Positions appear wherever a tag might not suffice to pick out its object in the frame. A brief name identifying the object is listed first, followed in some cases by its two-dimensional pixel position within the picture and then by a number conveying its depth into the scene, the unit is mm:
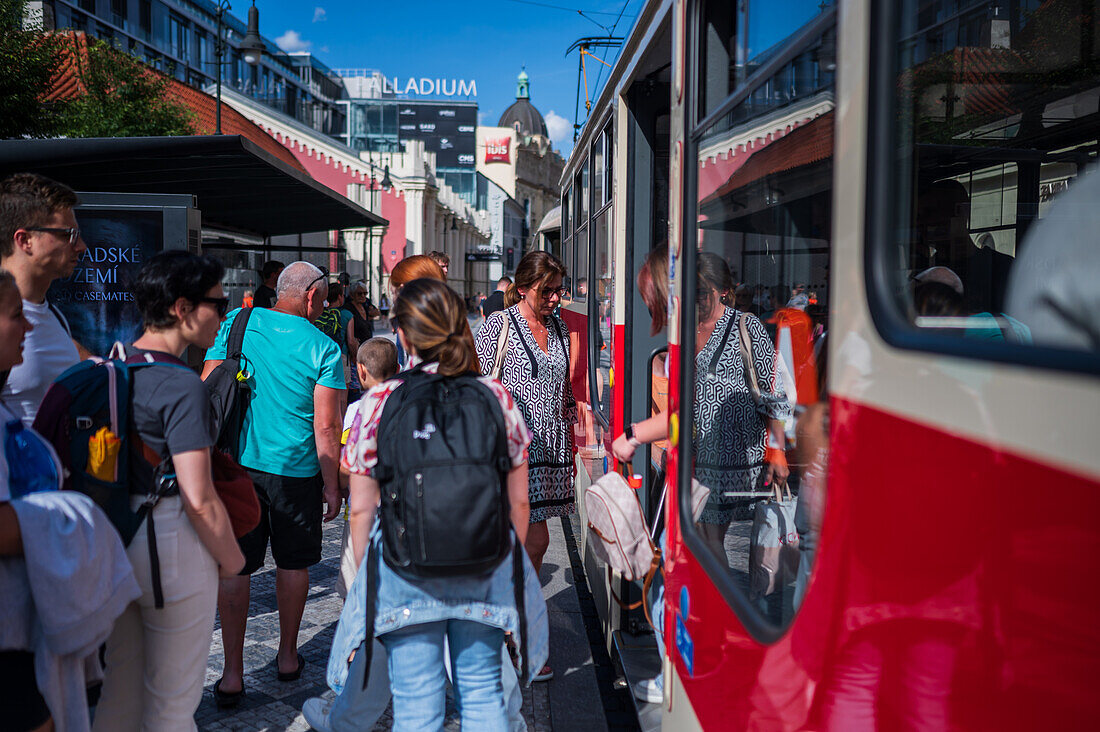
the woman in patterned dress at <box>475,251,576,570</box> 4160
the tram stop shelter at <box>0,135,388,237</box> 4934
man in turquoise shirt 3863
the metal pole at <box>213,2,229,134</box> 15586
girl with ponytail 2471
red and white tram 980
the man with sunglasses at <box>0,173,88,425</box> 2889
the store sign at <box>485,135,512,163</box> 98062
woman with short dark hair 2533
